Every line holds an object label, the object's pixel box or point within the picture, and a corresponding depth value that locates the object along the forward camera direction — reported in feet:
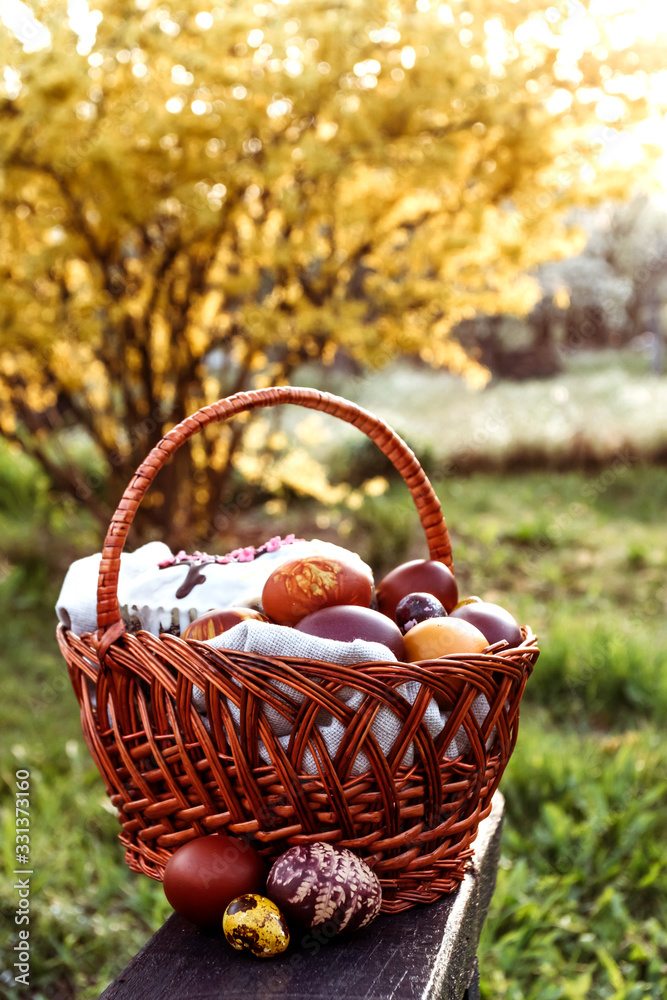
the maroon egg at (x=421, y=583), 4.38
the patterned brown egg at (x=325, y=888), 3.01
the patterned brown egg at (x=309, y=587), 3.95
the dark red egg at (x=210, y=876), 3.13
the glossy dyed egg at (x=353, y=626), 3.61
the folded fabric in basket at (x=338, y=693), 3.19
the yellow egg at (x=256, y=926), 3.04
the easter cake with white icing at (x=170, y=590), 4.27
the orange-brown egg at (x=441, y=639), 3.67
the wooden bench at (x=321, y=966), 2.95
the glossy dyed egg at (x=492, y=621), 3.92
